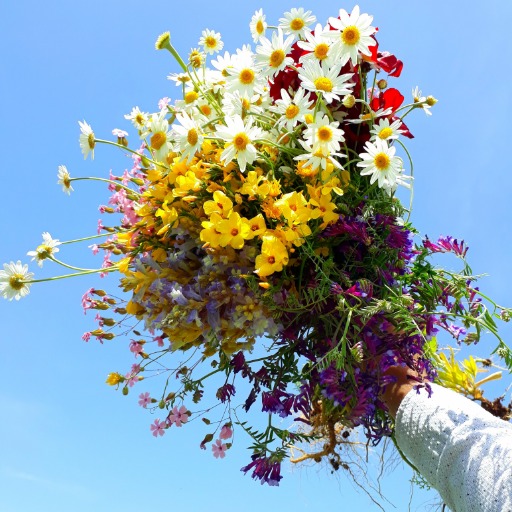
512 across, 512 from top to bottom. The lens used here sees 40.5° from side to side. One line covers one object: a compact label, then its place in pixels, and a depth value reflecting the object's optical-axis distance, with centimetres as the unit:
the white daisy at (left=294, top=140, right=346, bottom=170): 116
